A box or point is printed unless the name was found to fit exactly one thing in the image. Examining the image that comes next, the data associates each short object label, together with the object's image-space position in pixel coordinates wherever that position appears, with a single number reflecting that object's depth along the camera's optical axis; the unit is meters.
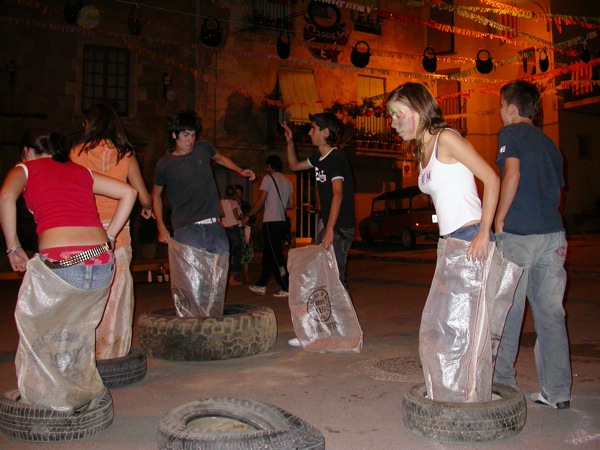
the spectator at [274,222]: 8.49
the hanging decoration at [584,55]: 13.68
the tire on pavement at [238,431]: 2.39
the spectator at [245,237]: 10.66
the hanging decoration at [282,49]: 13.38
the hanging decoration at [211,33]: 13.09
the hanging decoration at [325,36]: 22.12
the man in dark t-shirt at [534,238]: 3.51
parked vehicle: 19.03
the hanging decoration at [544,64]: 14.36
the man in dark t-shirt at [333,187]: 5.32
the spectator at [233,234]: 10.22
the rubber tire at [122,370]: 3.98
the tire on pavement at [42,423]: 3.01
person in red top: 2.99
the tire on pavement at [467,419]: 2.91
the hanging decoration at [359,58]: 13.94
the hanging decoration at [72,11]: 11.83
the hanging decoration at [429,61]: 14.49
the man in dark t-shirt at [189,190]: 5.17
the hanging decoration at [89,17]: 18.16
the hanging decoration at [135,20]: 13.46
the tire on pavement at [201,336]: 4.71
